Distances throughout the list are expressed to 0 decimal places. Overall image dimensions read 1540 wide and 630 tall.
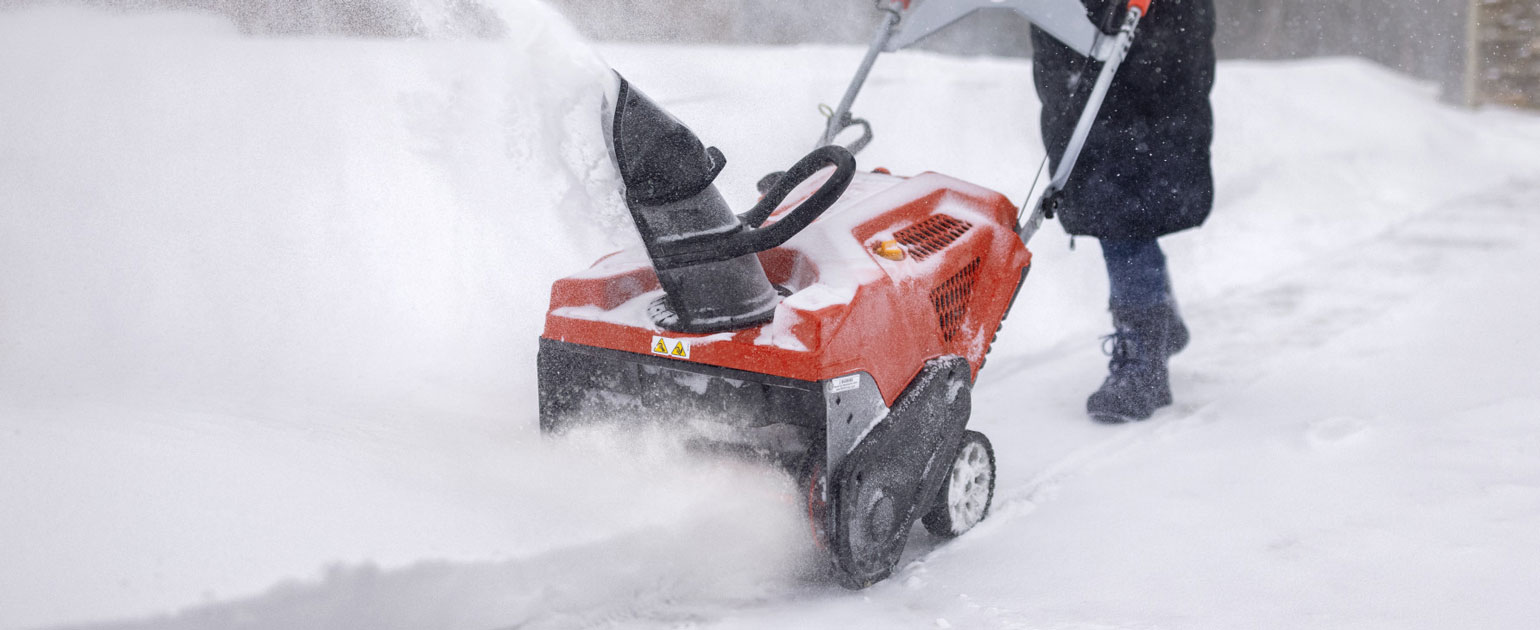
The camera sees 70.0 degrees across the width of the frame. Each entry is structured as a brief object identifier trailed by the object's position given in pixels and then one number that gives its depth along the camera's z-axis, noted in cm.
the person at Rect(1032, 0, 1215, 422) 300
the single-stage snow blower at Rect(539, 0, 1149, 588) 190
